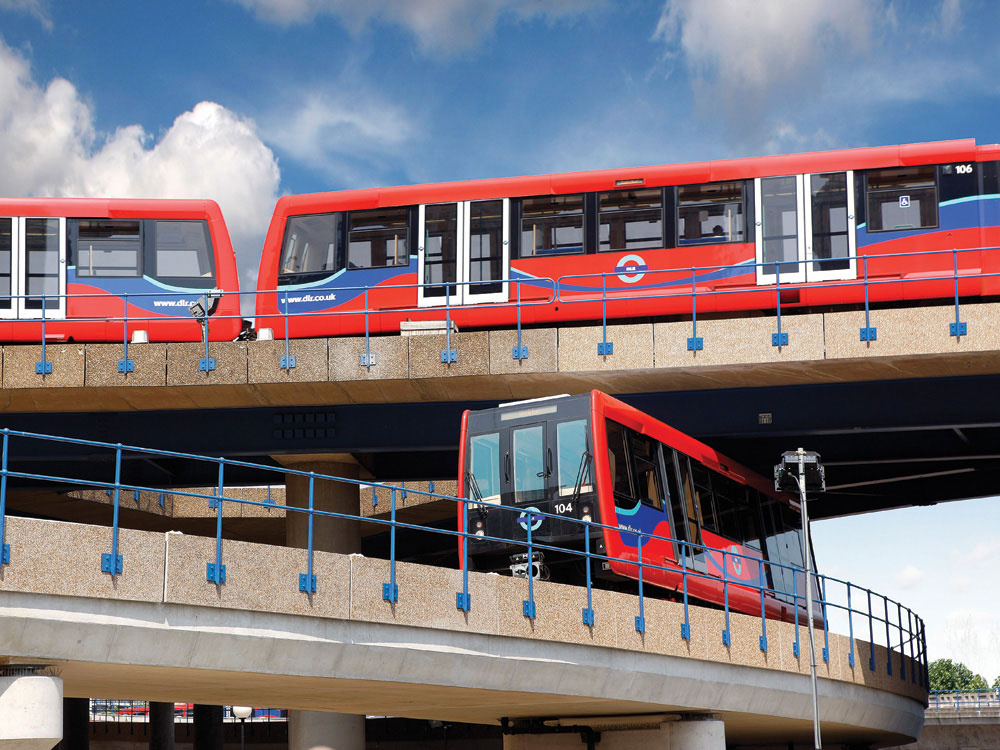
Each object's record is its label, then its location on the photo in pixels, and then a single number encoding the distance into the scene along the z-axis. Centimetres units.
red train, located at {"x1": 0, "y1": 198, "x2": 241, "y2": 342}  2173
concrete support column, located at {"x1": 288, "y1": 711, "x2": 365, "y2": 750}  2047
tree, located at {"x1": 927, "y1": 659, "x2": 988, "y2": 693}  10994
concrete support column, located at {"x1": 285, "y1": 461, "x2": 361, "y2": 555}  2159
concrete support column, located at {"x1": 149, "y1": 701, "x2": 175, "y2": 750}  3547
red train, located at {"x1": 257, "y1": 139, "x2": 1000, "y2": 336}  1989
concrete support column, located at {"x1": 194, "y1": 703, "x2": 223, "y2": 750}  3481
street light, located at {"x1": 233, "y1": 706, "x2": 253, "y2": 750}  2608
